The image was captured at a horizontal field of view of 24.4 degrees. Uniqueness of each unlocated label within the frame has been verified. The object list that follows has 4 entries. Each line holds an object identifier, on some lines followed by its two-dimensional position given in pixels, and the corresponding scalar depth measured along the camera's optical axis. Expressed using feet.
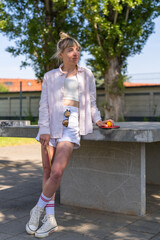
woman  11.83
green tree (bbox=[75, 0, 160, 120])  60.85
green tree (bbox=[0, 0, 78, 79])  66.08
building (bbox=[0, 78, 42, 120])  91.57
